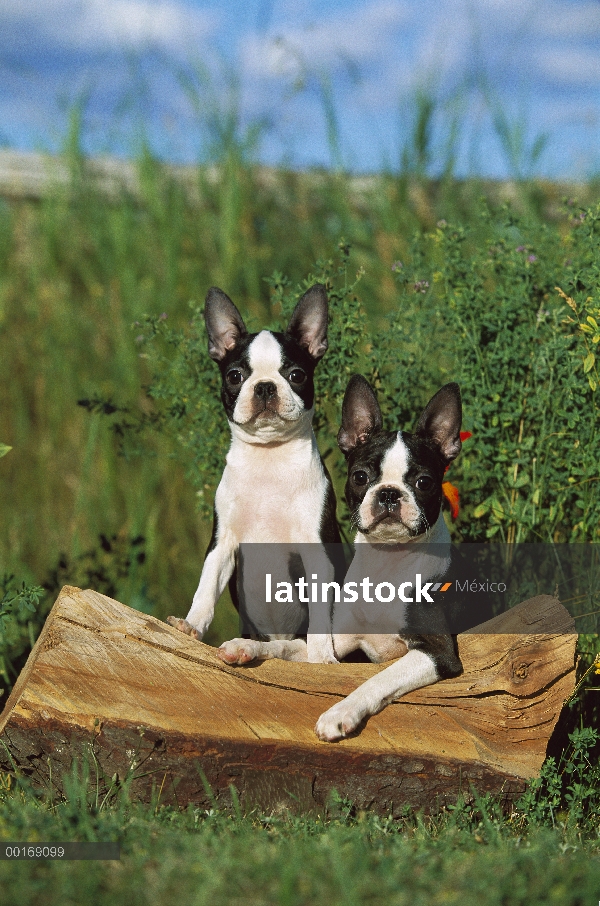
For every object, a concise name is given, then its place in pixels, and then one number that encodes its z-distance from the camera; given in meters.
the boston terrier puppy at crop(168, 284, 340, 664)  4.13
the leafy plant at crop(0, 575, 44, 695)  4.36
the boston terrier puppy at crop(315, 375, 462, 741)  3.88
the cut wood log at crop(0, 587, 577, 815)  3.83
